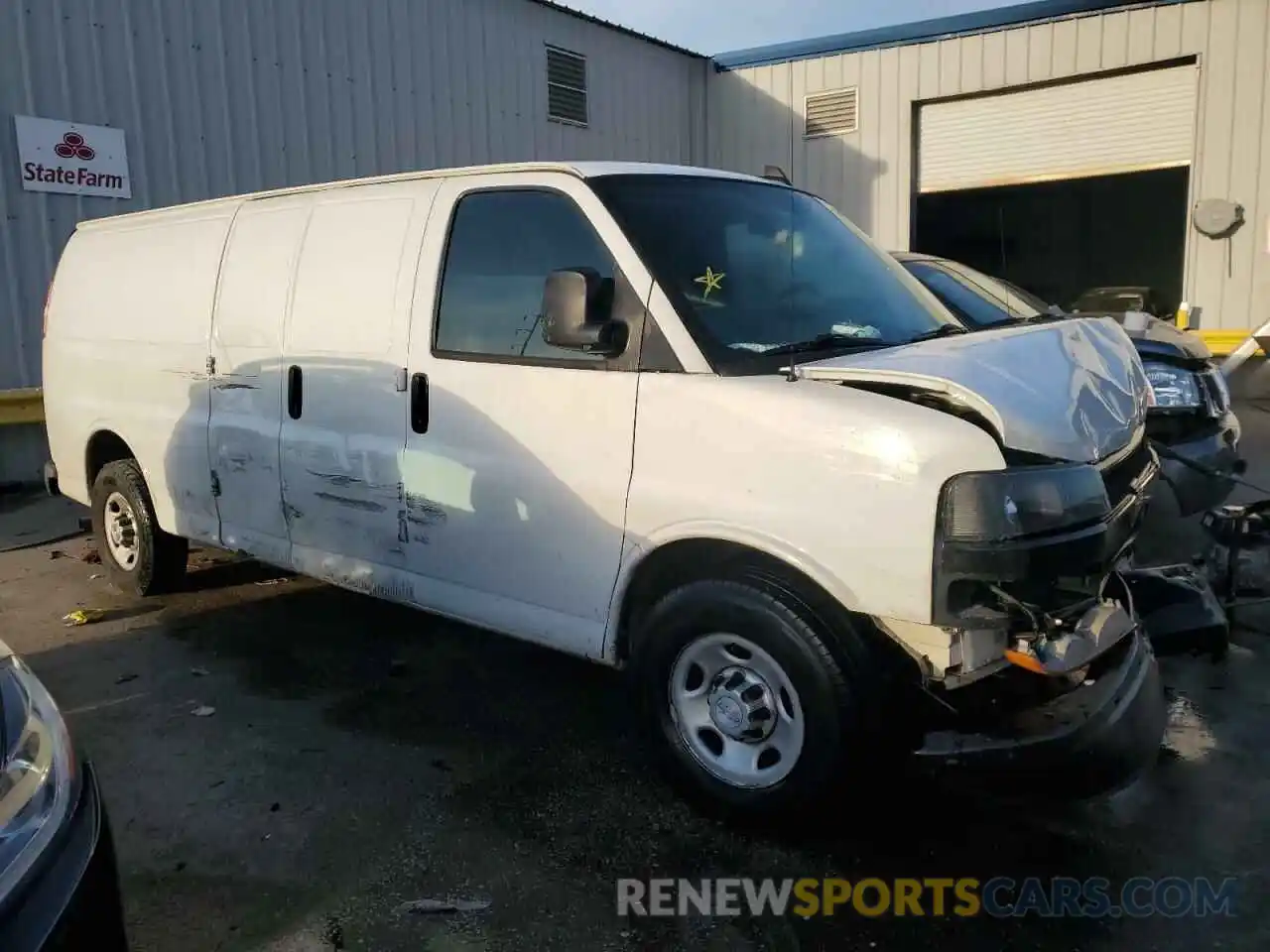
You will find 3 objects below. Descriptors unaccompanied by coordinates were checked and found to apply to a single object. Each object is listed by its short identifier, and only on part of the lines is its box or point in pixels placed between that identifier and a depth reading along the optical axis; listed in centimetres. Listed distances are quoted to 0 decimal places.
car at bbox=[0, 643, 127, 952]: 188
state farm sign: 875
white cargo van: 285
